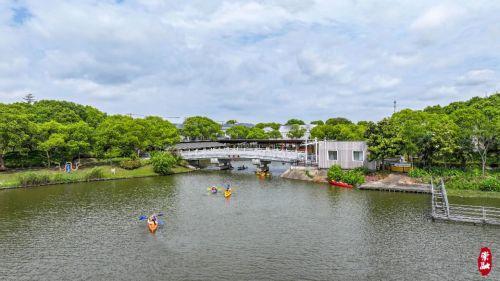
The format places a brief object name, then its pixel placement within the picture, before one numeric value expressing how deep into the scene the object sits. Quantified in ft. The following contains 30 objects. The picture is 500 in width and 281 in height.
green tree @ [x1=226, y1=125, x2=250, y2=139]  449.89
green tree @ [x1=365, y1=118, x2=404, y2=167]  176.24
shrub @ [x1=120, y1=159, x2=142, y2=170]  235.81
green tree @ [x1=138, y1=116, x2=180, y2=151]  264.29
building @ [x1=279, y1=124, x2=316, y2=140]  495.12
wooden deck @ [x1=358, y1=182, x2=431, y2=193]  158.92
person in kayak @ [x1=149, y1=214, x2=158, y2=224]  110.10
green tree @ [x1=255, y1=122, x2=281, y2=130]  518.70
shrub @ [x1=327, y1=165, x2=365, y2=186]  180.64
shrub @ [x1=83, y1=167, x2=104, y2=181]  211.59
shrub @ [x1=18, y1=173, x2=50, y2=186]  189.16
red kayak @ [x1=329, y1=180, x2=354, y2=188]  180.55
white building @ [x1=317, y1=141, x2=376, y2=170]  194.59
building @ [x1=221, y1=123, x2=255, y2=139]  613.60
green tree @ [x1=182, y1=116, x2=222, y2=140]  426.51
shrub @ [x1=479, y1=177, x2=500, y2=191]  151.33
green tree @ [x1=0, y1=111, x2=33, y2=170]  206.39
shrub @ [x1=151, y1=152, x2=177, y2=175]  236.02
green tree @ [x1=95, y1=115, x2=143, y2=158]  239.91
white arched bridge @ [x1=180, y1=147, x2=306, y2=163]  234.17
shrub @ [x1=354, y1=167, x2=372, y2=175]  186.91
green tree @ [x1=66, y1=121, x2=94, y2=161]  225.56
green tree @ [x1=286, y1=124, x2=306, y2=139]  423.64
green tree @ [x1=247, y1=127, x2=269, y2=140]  429.38
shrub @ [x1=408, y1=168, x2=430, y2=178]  170.87
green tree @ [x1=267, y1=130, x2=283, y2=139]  455.63
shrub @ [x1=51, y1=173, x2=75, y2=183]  200.58
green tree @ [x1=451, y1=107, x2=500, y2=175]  164.14
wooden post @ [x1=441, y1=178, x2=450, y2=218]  113.11
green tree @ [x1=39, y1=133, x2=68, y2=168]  216.74
